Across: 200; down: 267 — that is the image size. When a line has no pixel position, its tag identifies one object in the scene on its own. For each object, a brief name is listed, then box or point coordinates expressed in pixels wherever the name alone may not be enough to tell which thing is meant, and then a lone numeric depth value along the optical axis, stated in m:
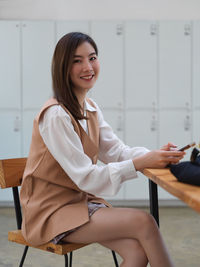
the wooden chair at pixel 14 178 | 1.66
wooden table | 0.93
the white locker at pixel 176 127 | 4.34
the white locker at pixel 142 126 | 4.34
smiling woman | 1.39
